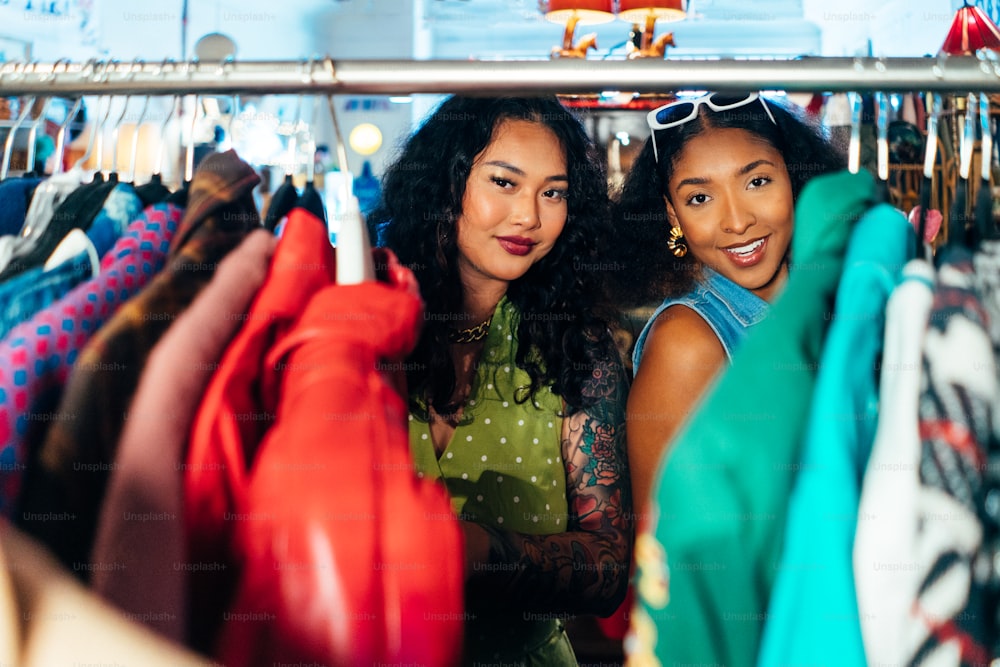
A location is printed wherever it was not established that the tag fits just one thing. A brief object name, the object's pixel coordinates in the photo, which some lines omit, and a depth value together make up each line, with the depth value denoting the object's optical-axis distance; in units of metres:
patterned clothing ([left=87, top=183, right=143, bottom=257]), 0.97
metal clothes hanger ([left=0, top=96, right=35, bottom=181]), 1.01
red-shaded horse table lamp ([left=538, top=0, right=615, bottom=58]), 4.50
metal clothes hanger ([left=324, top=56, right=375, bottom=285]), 0.86
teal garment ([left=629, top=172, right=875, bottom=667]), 0.68
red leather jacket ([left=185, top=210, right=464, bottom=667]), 0.64
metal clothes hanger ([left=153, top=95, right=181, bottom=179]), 1.04
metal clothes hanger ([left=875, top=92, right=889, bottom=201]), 0.94
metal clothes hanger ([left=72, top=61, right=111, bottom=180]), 1.05
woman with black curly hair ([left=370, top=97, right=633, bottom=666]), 1.52
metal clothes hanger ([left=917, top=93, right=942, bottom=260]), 0.89
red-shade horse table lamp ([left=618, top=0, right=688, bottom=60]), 4.32
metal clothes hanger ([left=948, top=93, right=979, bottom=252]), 0.85
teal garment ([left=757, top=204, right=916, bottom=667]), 0.65
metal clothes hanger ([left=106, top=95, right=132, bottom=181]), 1.08
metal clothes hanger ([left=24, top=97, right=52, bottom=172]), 1.03
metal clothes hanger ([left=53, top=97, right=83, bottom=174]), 1.02
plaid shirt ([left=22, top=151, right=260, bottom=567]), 0.68
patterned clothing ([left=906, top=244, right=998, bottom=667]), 0.68
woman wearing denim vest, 1.44
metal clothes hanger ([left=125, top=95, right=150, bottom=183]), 1.02
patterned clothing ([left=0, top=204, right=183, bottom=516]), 0.70
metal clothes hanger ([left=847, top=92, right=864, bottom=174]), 0.95
